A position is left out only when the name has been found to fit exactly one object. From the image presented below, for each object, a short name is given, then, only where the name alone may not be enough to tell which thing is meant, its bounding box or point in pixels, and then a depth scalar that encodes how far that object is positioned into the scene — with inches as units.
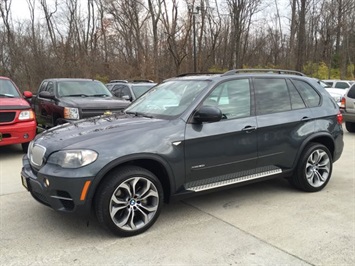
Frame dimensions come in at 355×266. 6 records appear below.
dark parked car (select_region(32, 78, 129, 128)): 335.3
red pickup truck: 286.5
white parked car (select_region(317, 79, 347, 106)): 671.3
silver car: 425.1
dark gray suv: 142.3
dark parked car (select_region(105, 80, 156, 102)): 462.0
